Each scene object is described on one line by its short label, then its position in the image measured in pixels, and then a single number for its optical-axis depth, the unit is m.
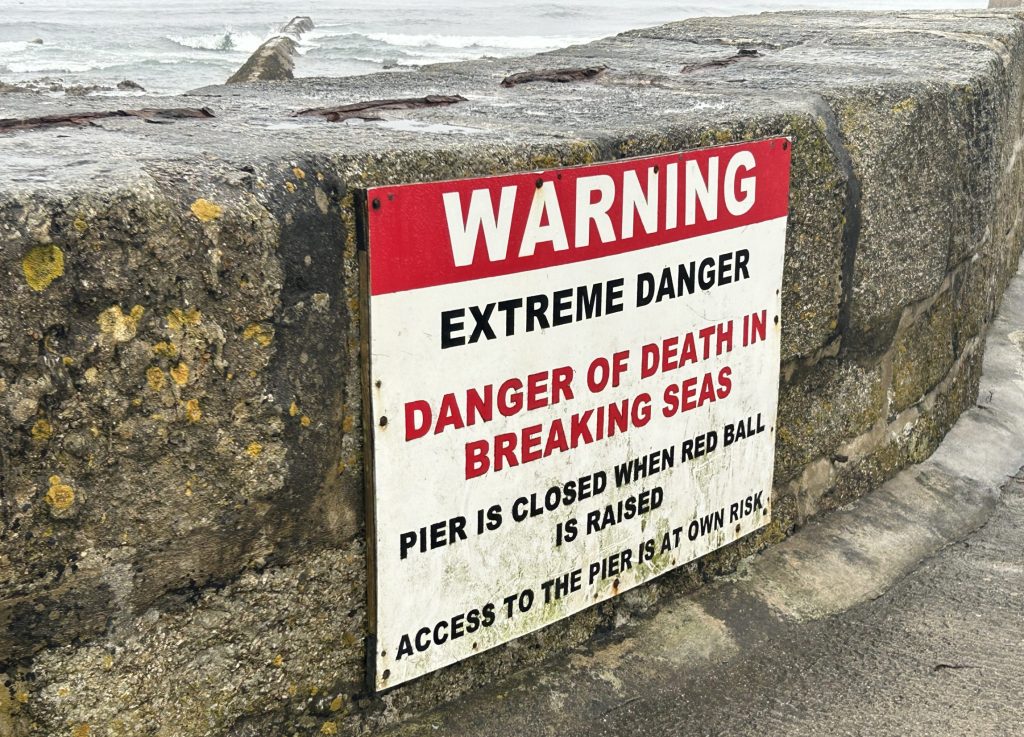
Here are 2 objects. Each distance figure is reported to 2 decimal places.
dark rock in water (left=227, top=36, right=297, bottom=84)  14.98
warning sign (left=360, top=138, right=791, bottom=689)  1.70
